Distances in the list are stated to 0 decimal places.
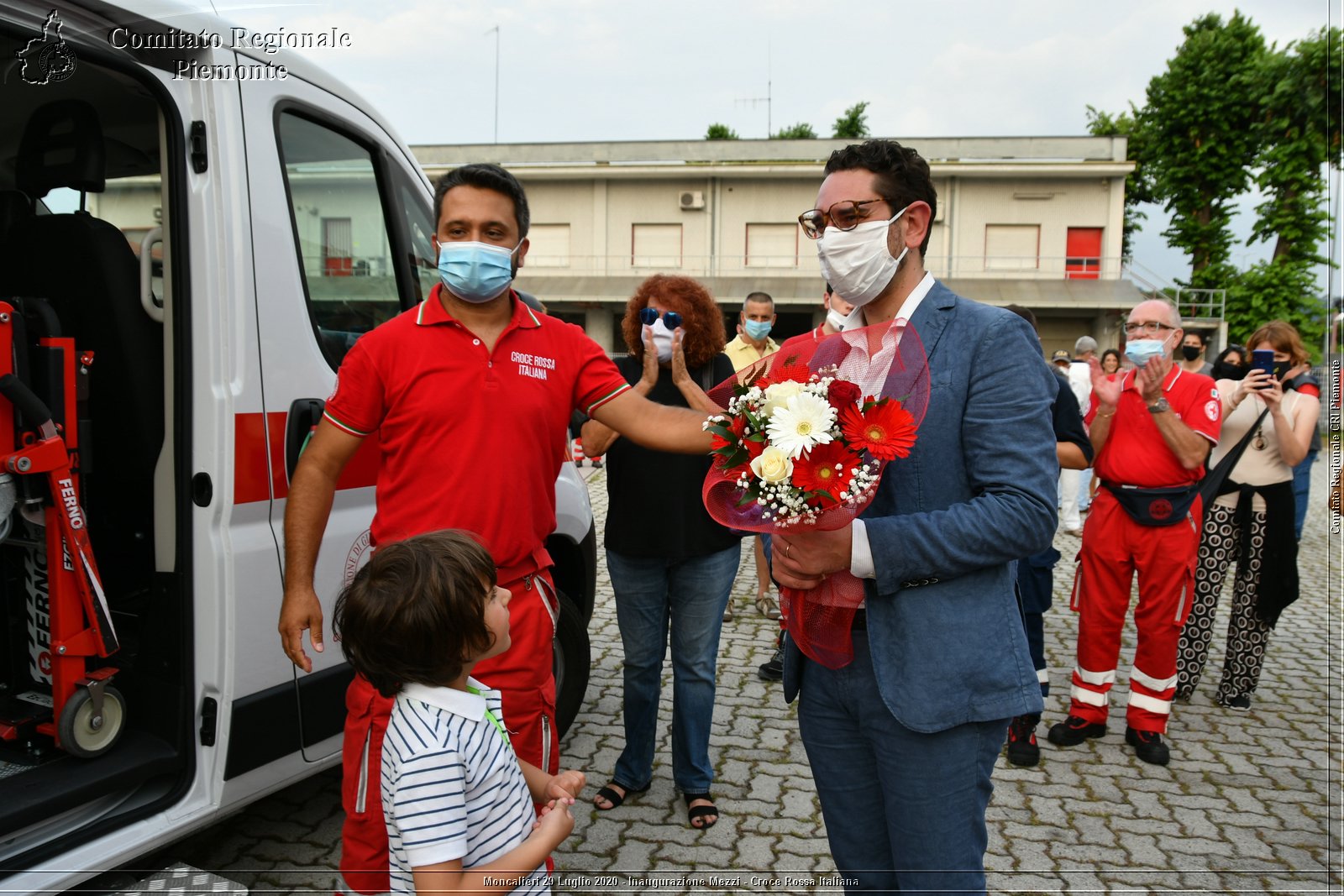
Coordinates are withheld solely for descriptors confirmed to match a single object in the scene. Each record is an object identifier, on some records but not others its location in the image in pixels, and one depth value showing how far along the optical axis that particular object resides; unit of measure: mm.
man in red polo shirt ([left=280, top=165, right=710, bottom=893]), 2326
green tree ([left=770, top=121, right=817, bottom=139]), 41969
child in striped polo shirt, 1592
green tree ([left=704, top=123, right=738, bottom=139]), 39250
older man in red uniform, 4277
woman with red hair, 3533
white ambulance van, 2453
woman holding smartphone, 4922
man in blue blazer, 1751
